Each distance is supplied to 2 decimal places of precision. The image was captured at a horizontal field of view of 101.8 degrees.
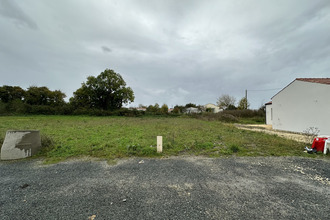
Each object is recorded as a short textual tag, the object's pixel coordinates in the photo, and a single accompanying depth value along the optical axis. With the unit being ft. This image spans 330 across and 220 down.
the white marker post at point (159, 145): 16.47
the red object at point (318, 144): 16.43
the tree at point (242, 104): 117.27
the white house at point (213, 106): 187.81
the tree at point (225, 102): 140.25
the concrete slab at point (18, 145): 14.38
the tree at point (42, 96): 98.22
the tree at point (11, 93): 95.14
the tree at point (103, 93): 101.35
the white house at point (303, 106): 27.76
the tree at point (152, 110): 109.08
